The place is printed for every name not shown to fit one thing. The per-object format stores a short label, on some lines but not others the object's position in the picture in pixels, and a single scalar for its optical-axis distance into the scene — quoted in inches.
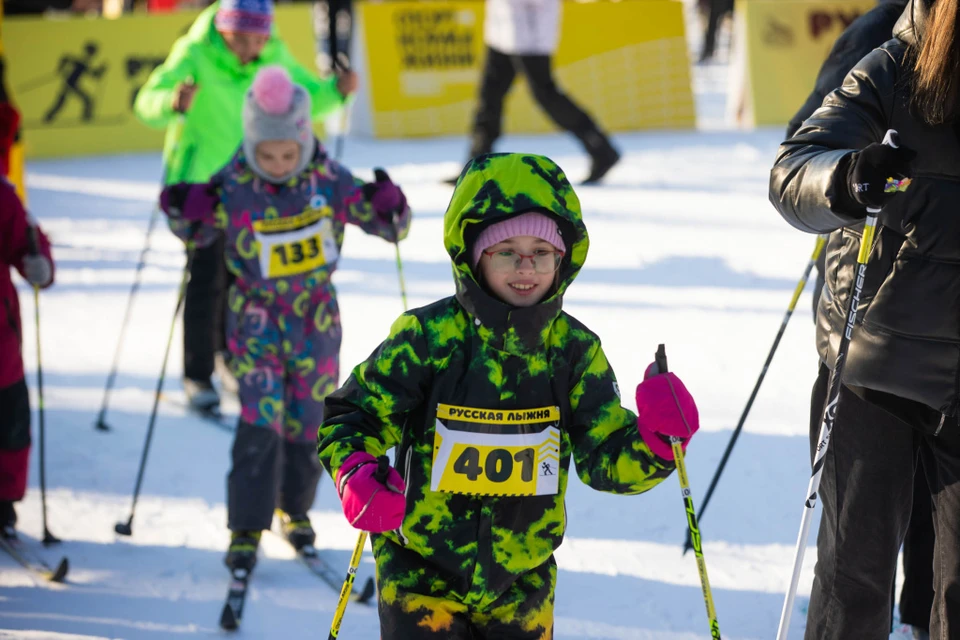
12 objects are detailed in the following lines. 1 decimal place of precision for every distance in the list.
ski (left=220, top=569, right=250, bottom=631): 297.6
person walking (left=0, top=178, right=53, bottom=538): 331.9
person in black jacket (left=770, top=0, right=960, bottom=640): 184.5
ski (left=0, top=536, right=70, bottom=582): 325.1
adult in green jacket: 424.8
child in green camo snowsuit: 201.8
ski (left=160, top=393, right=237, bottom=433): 453.4
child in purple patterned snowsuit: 319.9
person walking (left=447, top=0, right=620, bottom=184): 746.8
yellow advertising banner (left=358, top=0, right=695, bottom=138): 982.4
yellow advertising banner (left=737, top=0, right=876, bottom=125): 982.4
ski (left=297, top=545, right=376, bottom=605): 310.3
